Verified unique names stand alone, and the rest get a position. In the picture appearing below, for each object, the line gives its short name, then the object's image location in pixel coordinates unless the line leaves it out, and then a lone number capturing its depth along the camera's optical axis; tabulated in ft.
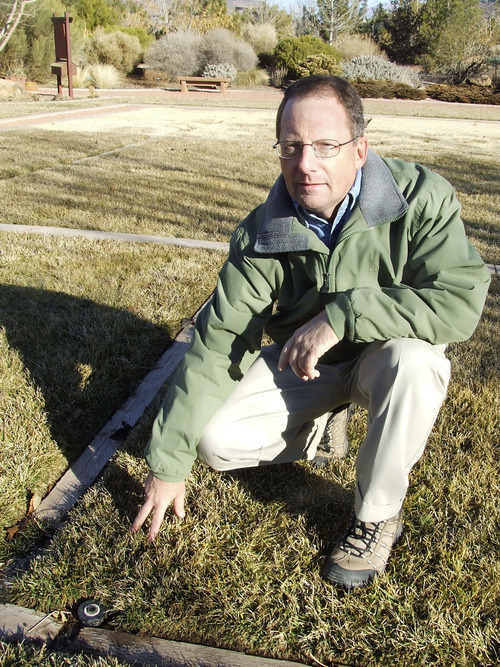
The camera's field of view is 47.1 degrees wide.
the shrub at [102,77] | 78.59
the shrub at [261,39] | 107.55
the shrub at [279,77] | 91.74
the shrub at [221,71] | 91.71
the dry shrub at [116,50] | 94.02
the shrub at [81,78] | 75.66
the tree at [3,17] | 42.74
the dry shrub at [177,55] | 94.48
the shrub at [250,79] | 92.89
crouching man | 5.86
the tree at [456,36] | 104.42
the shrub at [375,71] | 88.99
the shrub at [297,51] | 91.05
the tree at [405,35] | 124.36
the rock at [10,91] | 60.29
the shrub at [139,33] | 103.40
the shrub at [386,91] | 77.00
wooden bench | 79.36
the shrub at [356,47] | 110.11
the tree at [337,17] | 127.07
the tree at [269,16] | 145.89
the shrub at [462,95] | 77.20
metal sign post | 58.70
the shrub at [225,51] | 94.63
